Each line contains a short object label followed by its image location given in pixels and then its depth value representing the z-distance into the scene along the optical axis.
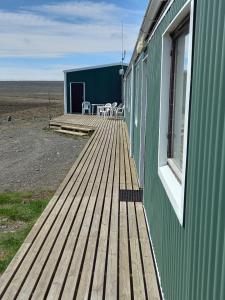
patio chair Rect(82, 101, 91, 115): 13.74
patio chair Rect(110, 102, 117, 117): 12.30
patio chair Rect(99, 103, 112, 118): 12.33
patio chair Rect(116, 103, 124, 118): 12.39
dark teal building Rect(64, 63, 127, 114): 13.79
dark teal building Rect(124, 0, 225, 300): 0.98
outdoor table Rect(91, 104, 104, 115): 13.80
